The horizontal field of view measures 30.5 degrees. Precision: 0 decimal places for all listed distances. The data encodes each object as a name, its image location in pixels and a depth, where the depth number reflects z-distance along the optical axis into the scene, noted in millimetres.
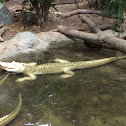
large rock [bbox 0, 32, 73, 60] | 4590
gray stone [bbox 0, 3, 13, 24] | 6176
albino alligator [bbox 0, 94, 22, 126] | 2422
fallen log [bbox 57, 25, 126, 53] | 4043
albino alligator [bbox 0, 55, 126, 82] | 3746
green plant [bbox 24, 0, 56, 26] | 5971
